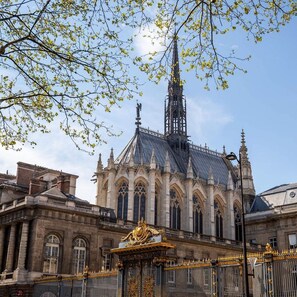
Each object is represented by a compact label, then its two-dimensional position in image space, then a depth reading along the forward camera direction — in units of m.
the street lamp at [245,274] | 14.91
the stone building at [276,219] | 51.18
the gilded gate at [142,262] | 18.11
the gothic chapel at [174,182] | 51.06
